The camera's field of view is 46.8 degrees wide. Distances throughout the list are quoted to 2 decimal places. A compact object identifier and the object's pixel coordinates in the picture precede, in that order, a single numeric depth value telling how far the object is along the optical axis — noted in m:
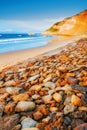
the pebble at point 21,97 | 1.76
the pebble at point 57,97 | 1.72
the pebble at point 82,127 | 1.27
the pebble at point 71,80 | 2.11
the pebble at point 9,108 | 1.61
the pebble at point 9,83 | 2.27
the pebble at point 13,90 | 1.96
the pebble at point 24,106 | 1.59
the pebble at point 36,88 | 2.03
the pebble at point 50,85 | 2.08
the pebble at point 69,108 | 1.53
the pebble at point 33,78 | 2.38
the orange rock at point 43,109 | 1.57
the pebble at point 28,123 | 1.40
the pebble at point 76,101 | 1.61
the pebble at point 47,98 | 1.73
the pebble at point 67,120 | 1.41
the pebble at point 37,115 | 1.51
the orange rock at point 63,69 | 2.55
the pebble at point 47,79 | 2.29
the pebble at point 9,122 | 1.41
